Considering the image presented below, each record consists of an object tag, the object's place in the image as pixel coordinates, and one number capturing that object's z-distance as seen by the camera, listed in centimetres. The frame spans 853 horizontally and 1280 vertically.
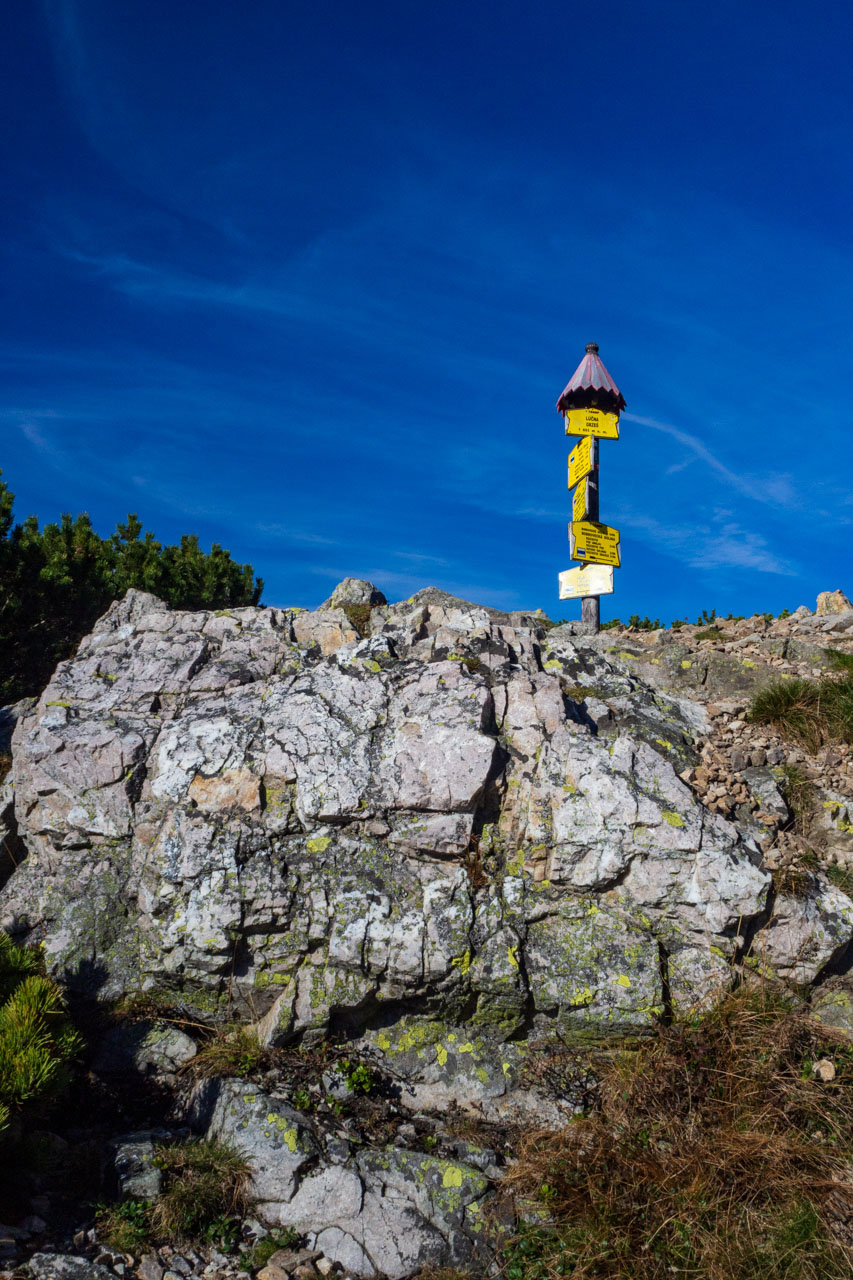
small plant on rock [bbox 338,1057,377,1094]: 674
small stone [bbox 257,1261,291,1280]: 543
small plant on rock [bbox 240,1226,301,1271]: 558
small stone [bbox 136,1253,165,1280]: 541
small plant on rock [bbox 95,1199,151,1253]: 560
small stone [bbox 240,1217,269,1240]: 581
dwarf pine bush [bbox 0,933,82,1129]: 574
